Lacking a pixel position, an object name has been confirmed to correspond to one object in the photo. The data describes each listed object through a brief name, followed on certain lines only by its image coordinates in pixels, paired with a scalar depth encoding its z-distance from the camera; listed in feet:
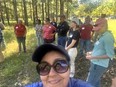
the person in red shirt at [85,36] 11.67
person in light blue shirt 5.41
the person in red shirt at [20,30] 13.60
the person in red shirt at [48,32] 11.99
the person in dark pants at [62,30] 11.35
